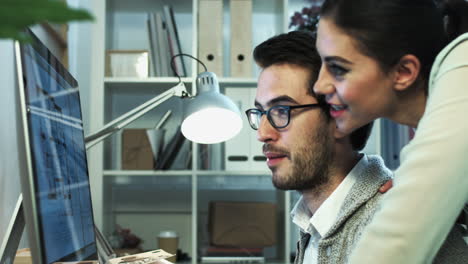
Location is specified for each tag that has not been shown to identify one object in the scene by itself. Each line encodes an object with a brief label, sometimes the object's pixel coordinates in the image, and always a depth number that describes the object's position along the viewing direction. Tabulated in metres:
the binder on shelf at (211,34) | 2.72
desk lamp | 1.40
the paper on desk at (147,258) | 1.18
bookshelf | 2.67
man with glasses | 1.36
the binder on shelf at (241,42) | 2.75
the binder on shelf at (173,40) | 2.73
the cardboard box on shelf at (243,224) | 2.64
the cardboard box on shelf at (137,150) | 2.69
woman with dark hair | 0.72
